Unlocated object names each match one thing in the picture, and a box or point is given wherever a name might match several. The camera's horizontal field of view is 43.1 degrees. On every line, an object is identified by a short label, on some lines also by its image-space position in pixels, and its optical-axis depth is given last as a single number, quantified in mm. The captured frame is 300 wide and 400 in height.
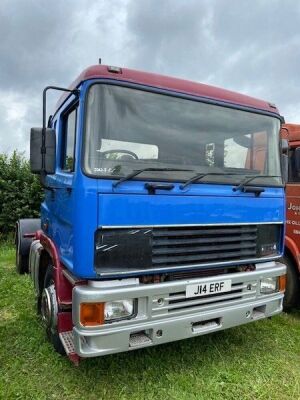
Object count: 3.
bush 9711
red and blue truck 2672
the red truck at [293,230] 4680
